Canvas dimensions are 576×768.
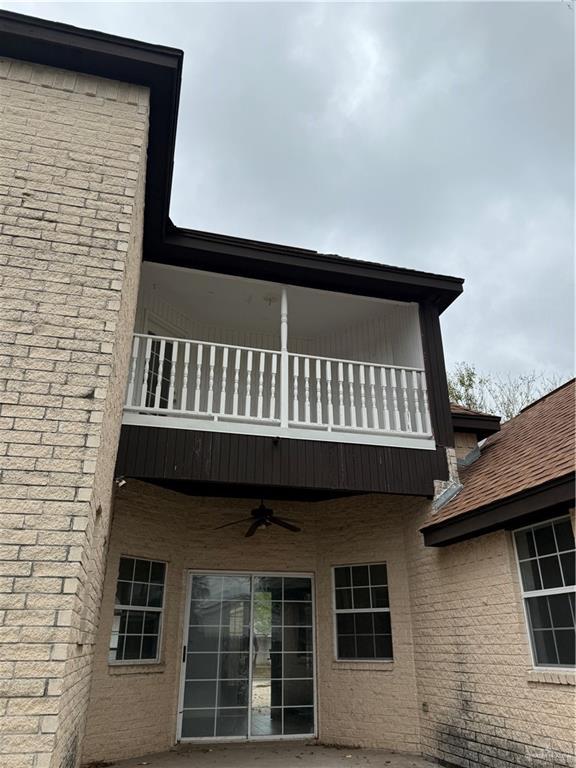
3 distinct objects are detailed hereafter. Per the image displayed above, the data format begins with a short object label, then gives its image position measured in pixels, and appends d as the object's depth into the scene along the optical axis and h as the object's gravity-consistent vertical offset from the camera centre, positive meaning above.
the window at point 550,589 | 4.46 +0.08
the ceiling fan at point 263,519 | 6.87 +1.04
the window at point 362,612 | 6.90 -0.17
